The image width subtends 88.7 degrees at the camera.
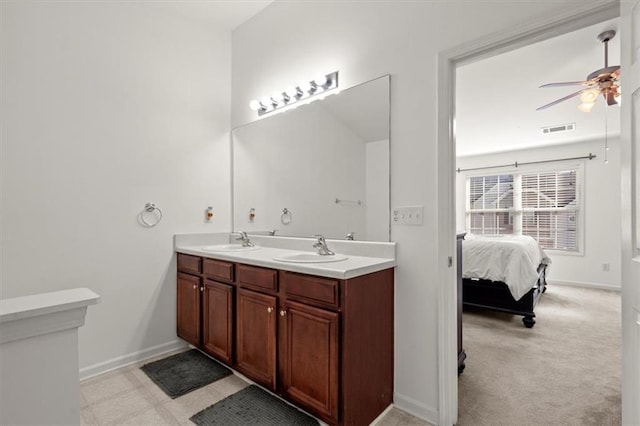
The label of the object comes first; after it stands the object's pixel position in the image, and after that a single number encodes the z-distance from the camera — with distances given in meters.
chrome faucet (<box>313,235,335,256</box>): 2.20
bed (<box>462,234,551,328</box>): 3.34
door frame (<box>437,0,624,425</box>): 1.73
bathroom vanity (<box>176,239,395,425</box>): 1.57
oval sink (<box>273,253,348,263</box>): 1.89
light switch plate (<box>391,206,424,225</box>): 1.83
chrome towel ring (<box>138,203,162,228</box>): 2.55
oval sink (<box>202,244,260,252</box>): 2.57
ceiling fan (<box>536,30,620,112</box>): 2.59
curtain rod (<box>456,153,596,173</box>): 5.32
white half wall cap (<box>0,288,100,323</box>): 0.70
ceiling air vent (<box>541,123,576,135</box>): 4.63
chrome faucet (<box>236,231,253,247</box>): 2.80
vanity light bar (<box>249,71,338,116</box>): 2.30
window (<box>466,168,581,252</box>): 5.61
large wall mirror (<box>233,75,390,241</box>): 2.06
